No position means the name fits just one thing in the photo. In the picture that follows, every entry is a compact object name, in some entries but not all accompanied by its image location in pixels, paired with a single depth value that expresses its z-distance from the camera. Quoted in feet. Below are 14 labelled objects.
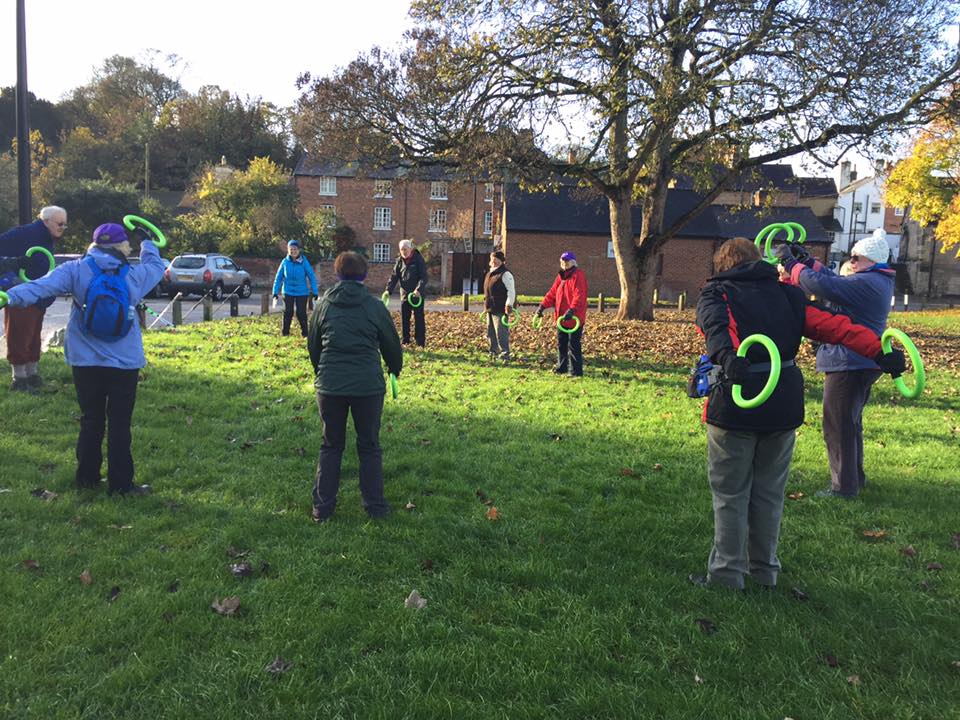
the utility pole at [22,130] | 33.01
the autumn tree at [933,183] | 107.55
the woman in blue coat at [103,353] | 16.33
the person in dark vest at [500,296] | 36.88
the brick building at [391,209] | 174.40
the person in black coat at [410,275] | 41.60
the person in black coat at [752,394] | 12.49
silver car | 89.30
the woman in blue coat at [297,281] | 42.96
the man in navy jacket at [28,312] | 24.21
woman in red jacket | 33.35
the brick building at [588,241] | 132.67
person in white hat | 17.16
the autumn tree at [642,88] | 45.78
